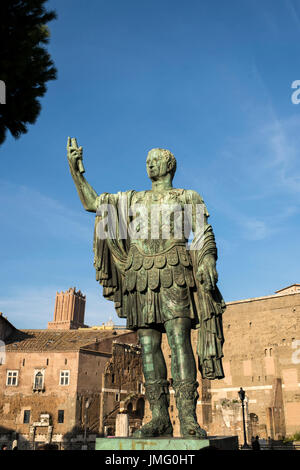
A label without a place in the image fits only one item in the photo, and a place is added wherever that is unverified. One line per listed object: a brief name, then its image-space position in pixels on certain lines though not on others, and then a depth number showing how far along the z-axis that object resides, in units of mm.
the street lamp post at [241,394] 19203
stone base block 3305
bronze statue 3908
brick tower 97750
